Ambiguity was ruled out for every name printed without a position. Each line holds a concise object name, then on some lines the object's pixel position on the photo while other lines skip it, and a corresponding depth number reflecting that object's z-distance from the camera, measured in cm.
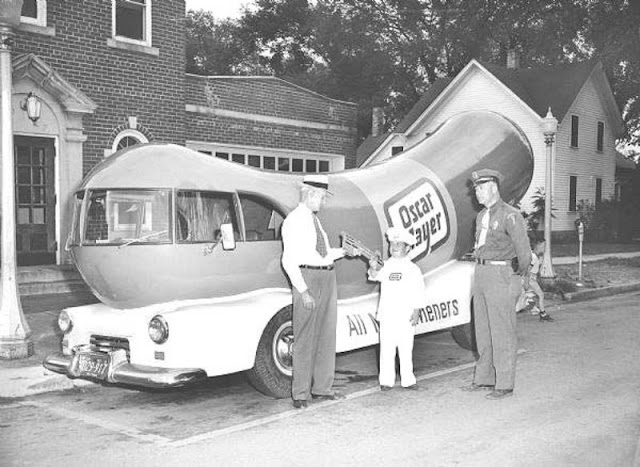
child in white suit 703
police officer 670
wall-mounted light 1295
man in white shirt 633
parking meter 1530
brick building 1356
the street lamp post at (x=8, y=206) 838
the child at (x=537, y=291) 1150
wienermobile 631
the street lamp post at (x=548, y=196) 1461
